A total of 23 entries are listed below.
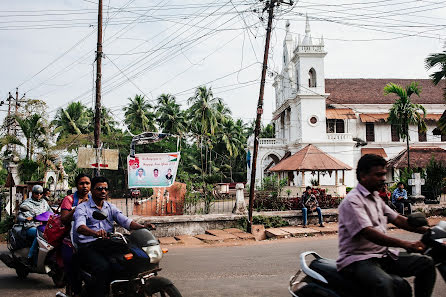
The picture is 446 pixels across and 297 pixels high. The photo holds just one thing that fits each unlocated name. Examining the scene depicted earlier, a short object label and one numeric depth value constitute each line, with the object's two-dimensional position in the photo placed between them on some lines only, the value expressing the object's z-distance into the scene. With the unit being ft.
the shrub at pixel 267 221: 45.60
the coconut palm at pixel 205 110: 136.05
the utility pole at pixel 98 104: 45.85
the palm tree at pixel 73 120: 140.15
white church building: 114.93
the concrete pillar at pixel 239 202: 46.78
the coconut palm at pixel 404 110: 77.97
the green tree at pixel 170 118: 150.71
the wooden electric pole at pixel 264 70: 45.42
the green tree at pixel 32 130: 61.41
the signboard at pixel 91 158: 44.47
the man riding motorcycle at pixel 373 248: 9.84
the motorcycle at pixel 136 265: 12.23
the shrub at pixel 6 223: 47.62
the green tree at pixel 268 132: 169.78
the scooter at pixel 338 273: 10.30
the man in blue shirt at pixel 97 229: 13.15
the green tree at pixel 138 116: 150.51
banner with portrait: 44.47
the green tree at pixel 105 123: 150.72
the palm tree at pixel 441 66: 53.42
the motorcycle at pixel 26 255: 19.69
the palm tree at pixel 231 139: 157.07
